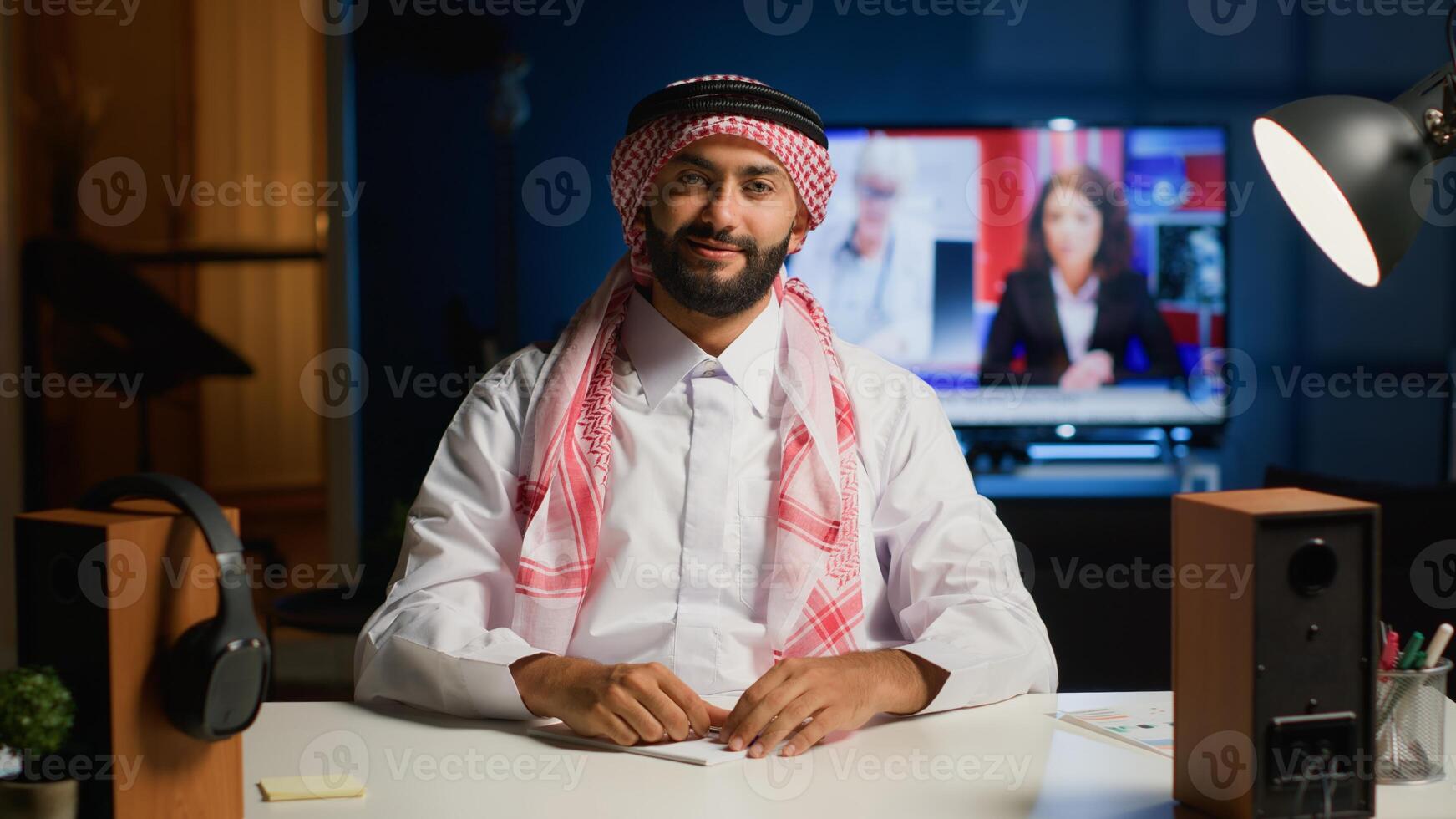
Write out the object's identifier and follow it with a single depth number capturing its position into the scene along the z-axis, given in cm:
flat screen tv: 473
